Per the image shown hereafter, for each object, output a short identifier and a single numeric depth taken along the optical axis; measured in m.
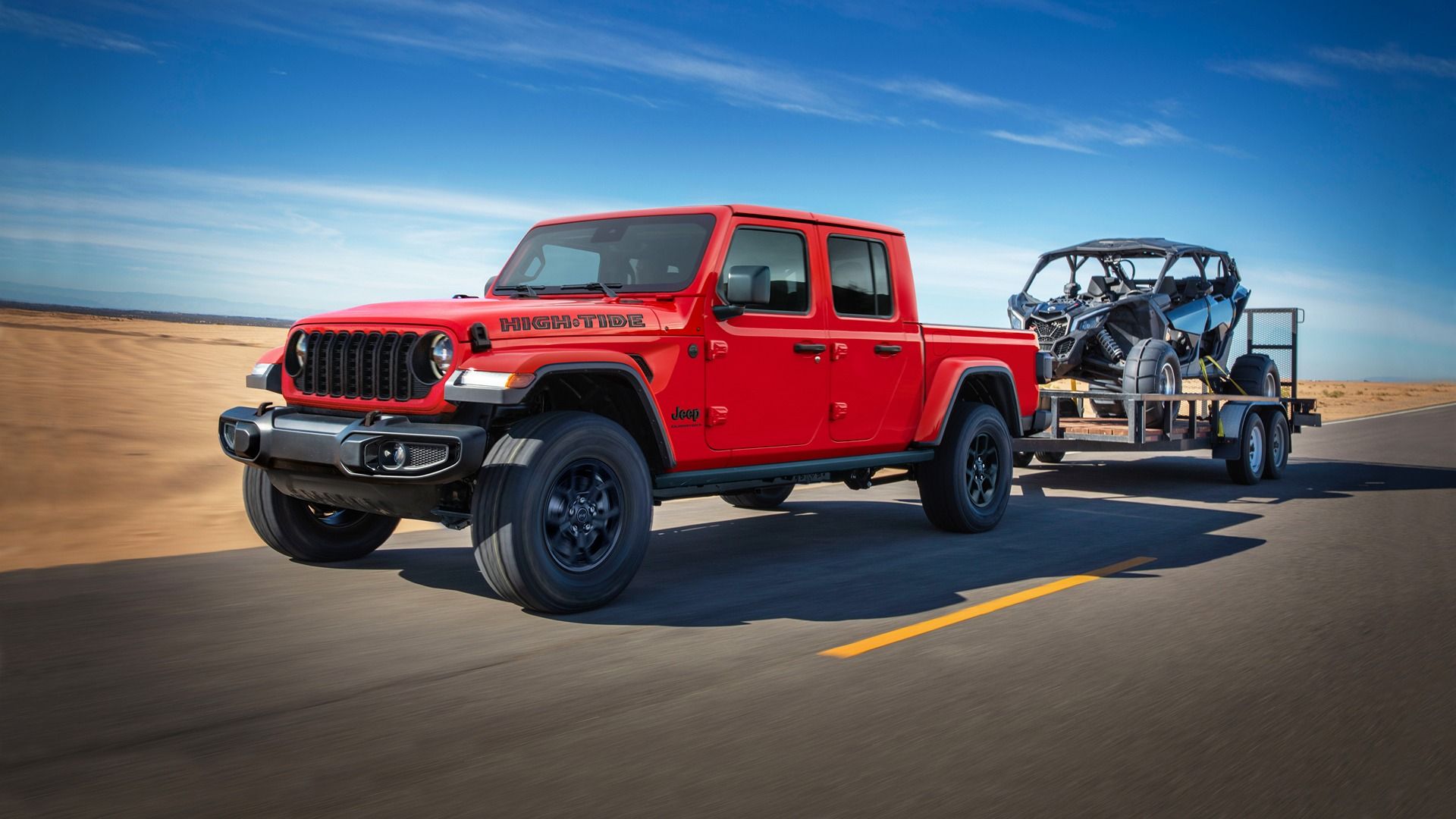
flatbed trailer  11.86
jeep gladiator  5.57
